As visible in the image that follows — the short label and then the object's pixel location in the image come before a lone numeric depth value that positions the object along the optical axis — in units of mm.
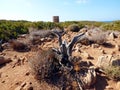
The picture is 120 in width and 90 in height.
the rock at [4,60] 2894
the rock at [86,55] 2860
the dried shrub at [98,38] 3570
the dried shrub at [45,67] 2279
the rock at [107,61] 2460
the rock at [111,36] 4052
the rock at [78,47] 3163
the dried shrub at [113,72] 2232
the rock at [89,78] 2196
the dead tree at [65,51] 2419
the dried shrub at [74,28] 5470
